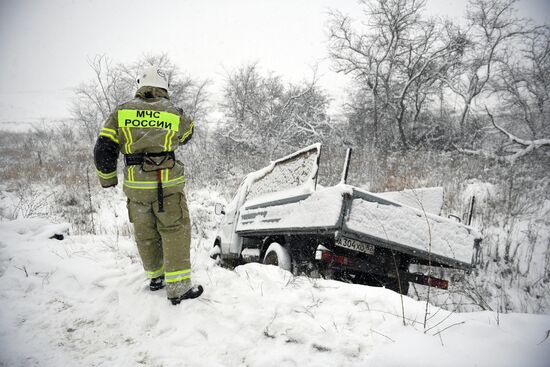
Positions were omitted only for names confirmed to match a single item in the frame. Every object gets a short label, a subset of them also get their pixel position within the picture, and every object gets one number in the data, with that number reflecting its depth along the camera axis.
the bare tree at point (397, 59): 15.89
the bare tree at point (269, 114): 17.75
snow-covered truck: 2.87
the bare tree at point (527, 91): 12.08
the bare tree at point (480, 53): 15.68
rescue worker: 2.59
